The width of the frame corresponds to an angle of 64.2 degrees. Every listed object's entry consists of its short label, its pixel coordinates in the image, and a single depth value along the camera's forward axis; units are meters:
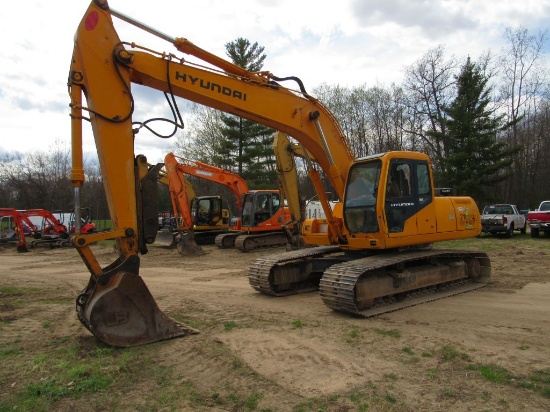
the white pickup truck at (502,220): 20.09
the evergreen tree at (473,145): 28.38
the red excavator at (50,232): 22.83
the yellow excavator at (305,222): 5.42
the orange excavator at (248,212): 17.72
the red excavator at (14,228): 21.67
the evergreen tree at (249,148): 35.09
